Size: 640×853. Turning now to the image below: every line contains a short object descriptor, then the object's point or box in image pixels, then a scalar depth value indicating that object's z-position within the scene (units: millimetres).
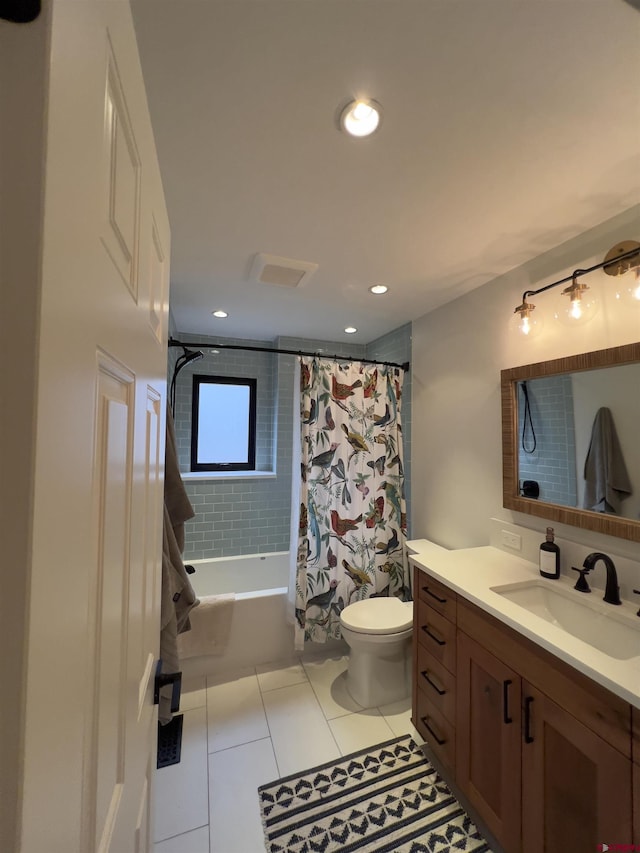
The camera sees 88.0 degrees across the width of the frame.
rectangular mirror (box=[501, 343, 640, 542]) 1275
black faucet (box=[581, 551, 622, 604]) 1224
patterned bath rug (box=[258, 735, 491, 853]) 1212
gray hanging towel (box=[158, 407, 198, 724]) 1212
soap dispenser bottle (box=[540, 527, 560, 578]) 1431
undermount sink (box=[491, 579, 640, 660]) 1114
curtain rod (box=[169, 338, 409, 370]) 1969
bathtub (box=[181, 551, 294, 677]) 2057
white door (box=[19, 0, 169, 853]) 259
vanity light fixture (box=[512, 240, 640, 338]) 1240
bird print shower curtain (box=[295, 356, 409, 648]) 2117
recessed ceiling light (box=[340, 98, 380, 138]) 914
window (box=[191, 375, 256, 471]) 3207
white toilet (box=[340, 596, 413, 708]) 1786
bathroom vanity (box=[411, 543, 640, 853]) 862
